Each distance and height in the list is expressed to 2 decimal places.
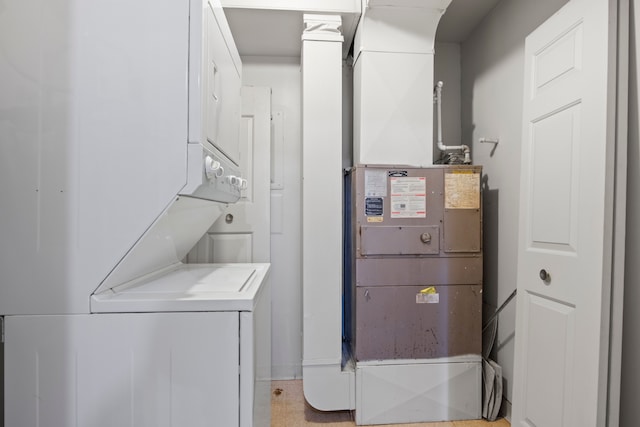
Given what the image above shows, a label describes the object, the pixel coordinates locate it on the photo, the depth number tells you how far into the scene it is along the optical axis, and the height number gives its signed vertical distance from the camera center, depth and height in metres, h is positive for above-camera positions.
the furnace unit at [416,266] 2.04 -0.37
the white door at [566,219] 1.29 -0.04
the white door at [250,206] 2.47 +0.01
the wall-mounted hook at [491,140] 2.25 +0.50
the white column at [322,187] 2.15 +0.14
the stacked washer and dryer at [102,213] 1.08 -0.03
